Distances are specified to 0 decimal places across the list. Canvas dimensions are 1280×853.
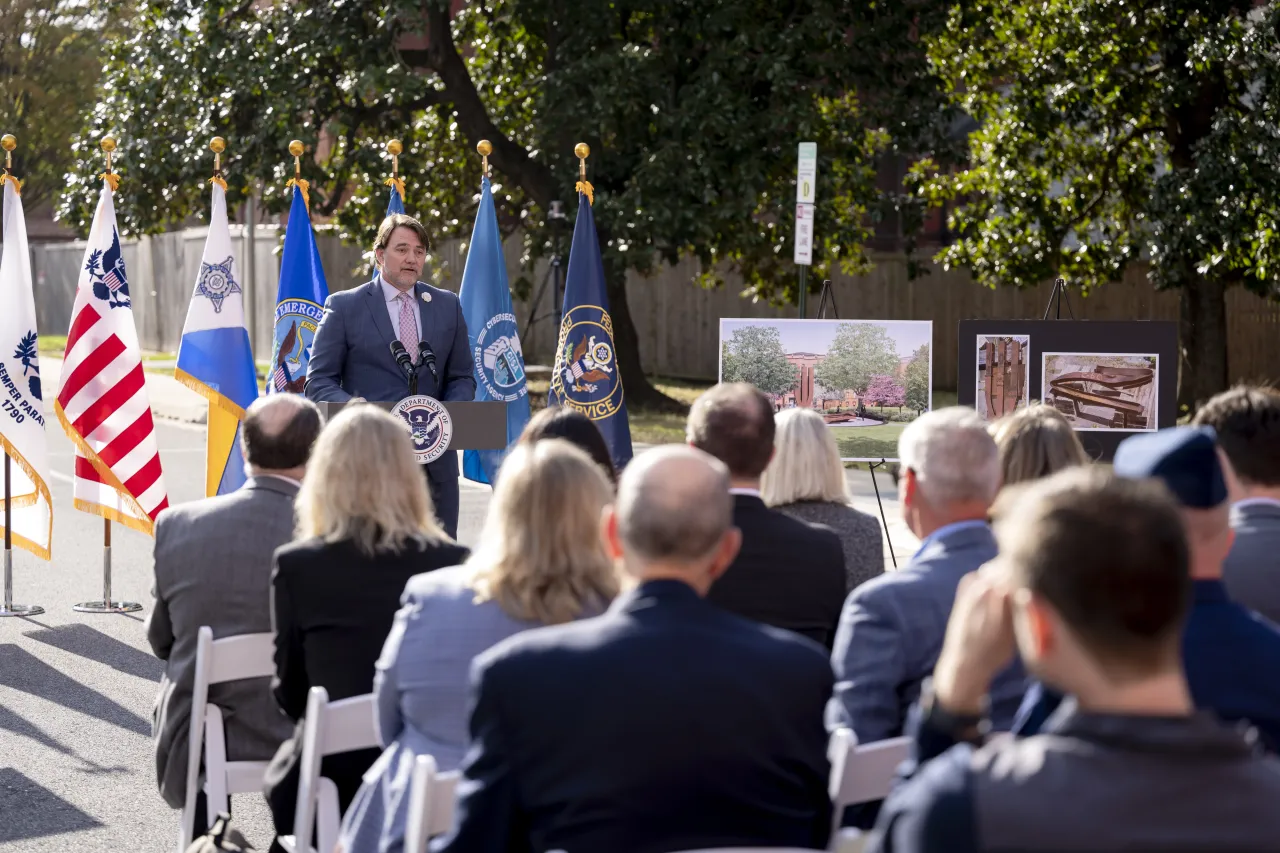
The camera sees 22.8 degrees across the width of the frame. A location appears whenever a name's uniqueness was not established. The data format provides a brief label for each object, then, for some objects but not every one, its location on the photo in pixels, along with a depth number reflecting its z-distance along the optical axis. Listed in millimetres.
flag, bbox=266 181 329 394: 19301
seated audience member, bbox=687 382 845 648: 8039
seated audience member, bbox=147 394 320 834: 9001
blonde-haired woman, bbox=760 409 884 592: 9528
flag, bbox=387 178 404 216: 21469
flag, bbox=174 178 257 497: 18293
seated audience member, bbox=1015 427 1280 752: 5371
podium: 13659
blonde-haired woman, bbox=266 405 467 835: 7795
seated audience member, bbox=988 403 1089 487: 8864
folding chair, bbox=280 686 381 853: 6948
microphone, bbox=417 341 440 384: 14857
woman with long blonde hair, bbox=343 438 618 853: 6341
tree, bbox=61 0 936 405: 34143
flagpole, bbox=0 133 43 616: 17133
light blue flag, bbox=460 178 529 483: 20416
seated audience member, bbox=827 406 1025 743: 6822
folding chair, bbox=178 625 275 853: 8078
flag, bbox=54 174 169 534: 17148
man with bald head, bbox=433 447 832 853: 4978
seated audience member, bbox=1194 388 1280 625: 7276
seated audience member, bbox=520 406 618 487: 9872
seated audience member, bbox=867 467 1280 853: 3525
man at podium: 14659
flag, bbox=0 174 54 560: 17239
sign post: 20309
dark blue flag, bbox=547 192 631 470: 19652
